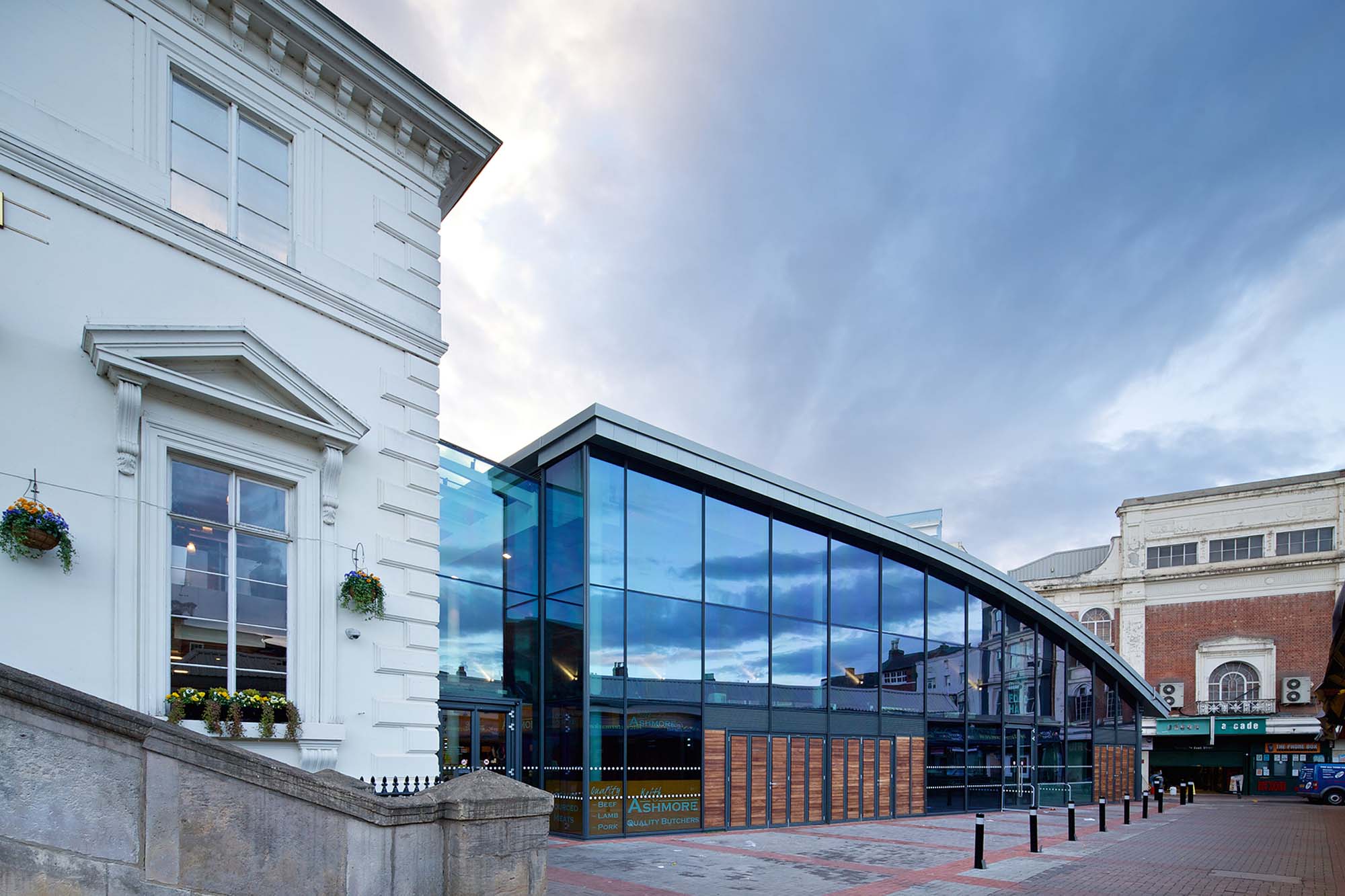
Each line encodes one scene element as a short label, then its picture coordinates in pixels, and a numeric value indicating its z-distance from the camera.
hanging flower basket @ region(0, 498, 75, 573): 6.08
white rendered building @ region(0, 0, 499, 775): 6.74
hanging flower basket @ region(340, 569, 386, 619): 8.46
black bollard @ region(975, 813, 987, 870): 12.39
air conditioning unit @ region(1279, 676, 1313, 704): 36.94
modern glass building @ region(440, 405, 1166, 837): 14.95
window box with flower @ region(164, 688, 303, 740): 6.97
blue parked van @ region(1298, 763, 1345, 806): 31.12
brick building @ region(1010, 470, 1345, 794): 37.72
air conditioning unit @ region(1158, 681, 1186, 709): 40.41
